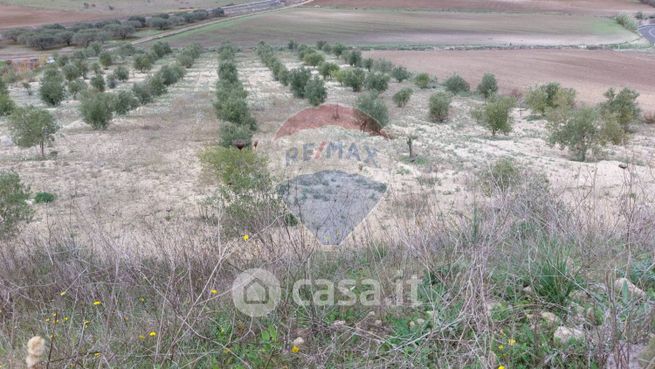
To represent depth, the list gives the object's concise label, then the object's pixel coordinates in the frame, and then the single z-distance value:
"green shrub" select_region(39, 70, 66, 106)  33.97
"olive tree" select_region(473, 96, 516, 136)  26.20
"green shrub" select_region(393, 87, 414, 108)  33.34
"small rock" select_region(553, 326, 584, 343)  3.93
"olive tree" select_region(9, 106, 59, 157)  22.02
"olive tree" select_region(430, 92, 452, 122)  29.86
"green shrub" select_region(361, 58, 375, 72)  52.79
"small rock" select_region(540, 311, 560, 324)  4.23
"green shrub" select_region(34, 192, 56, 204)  16.73
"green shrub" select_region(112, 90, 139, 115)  29.01
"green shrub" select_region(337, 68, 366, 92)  39.84
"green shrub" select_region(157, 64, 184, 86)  40.99
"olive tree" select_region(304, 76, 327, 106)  32.98
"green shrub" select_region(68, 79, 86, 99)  38.81
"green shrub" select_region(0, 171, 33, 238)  13.70
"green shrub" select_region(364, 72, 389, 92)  39.53
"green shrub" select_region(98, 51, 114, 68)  56.44
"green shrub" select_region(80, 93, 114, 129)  26.36
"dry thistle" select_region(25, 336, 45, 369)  2.88
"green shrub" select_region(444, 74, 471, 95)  40.75
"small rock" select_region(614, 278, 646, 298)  4.34
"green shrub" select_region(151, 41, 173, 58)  65.38
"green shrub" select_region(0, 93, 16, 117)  30.50
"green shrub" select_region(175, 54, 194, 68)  55.01
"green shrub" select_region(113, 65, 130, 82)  47.22
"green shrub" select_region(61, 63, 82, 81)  48.06
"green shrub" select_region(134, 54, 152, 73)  52.16
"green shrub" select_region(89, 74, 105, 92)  40.53
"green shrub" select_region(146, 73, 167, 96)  35.94
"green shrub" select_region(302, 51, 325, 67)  54.58
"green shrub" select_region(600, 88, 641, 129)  28.55
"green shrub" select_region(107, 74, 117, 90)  43.50
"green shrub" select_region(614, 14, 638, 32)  89.26
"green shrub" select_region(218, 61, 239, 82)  41.22
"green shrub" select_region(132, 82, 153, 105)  33.22
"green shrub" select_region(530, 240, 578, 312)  4.55
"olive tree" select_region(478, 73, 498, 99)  39.38
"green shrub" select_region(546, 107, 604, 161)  22.33
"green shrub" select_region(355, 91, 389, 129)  25.33
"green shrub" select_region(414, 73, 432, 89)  42.42
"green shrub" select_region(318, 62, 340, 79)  46.04
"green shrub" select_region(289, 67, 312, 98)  36.12
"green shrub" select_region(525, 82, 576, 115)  32.25
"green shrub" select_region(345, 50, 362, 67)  55.66
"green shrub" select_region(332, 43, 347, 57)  65.06
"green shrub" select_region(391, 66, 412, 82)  46.28
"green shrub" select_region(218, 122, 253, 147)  21.70
